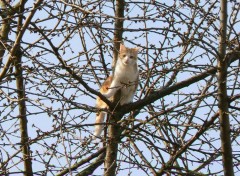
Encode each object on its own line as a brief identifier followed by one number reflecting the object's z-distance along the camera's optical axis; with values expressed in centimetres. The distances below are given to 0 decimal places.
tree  1040
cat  1403
